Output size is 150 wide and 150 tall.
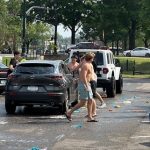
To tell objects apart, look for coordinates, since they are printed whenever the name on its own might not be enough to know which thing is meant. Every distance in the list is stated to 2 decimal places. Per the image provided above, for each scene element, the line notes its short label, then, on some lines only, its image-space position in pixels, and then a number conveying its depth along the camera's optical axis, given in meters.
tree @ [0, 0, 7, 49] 64.96
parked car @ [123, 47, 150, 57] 71.94
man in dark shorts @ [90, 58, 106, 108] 14.97
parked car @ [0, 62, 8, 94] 22.08
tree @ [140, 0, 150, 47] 46.91
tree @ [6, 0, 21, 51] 81.31
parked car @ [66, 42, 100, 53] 52.63
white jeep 22.09
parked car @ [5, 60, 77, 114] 15.38
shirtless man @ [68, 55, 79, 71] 18.79
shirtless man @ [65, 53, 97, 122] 13.91
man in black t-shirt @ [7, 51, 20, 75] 19.73
